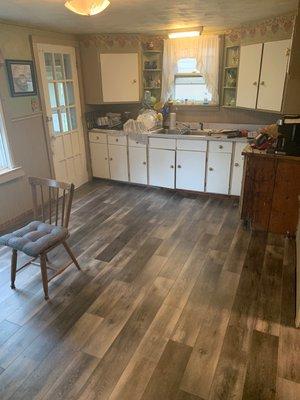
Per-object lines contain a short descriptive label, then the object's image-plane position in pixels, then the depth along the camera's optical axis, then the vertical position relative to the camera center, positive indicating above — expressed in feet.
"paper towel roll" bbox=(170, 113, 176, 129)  14.53 -1.55
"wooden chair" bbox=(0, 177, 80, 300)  7.41 -3.62
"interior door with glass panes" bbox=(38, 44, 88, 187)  12.65 -0.89
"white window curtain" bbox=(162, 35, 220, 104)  13.28 +1.36
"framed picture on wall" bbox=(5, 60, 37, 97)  10.78 +0.44
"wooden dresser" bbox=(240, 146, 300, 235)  9.62 -3.36
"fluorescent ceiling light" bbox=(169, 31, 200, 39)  12.38 +2.09
